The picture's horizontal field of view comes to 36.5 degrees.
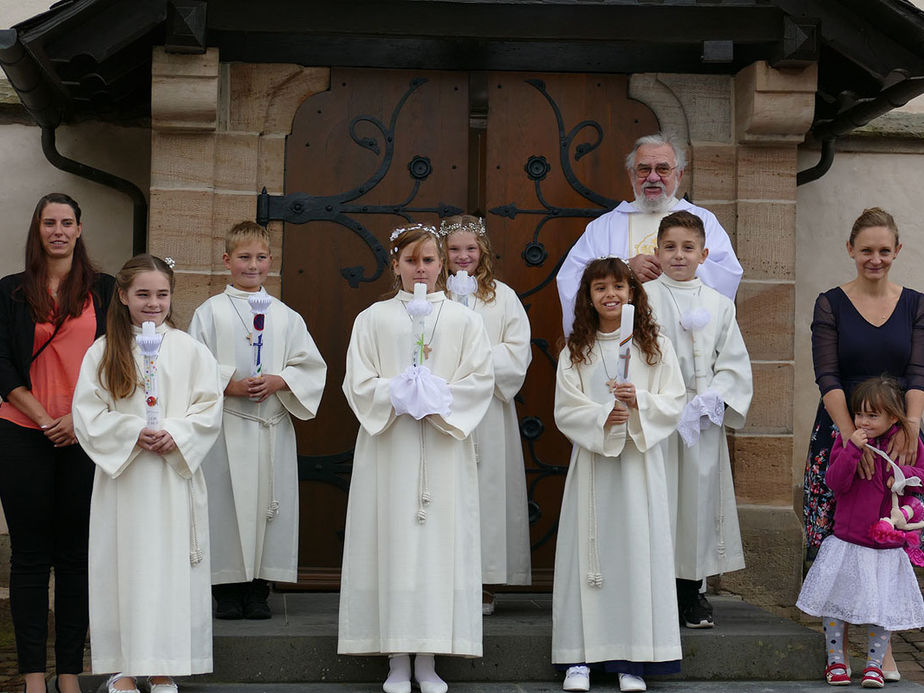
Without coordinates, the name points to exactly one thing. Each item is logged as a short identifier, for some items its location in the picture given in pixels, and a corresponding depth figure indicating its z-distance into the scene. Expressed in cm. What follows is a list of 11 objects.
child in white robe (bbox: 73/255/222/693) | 555
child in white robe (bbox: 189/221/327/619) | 676
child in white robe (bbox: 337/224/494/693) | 584
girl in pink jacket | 604
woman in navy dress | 641
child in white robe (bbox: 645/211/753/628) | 658
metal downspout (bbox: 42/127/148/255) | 852
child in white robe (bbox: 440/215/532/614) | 688
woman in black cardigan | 580
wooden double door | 804
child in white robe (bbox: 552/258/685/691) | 592
